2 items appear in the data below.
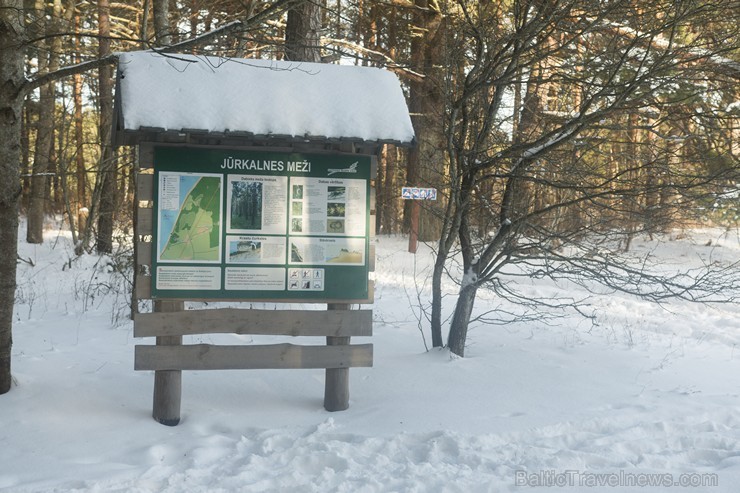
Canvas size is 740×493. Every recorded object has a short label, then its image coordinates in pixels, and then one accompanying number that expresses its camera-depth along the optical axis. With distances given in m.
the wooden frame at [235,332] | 5.29
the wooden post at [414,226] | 16.27
